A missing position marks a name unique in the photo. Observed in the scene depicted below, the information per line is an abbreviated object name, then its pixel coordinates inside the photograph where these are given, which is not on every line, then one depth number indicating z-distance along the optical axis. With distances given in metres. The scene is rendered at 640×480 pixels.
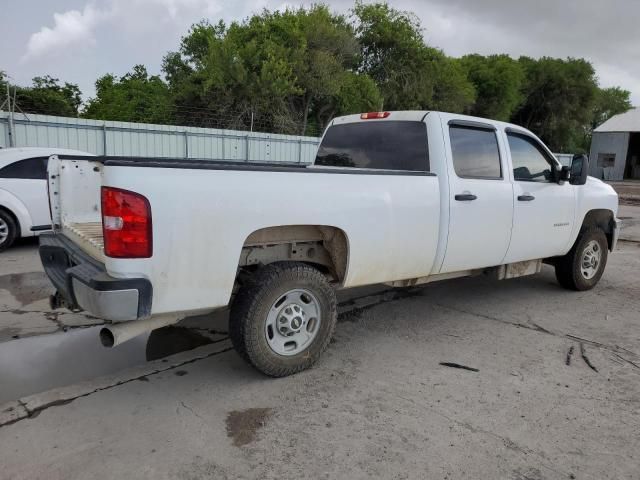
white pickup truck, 2.92
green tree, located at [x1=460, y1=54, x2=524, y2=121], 41.41
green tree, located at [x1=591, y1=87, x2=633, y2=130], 69.22
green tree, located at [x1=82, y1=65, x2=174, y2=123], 23.95
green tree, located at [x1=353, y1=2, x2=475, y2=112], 33.31
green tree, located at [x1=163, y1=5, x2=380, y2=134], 23.83
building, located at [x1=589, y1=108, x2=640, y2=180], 45.06
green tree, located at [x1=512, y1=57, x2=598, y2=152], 45.50
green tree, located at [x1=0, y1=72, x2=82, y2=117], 25.28
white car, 7.86
